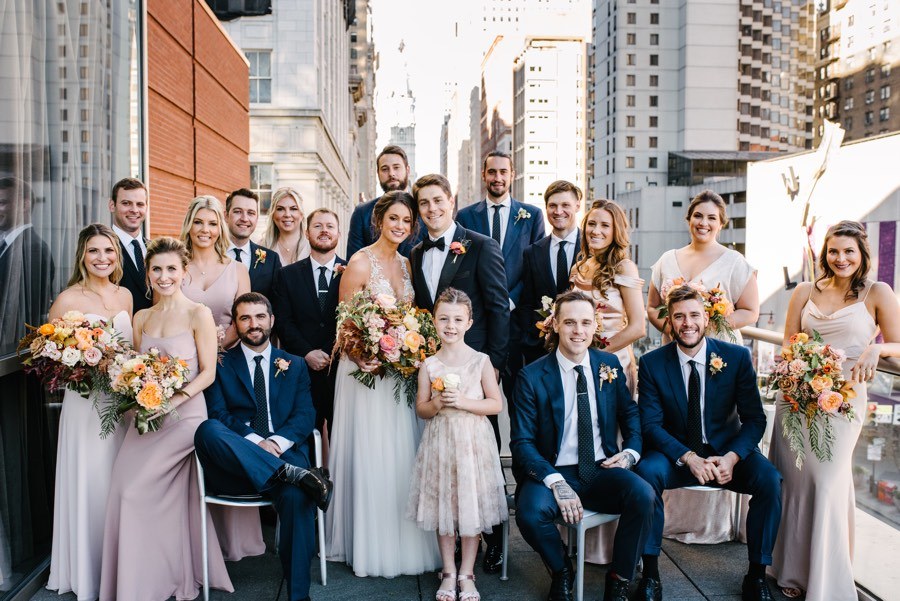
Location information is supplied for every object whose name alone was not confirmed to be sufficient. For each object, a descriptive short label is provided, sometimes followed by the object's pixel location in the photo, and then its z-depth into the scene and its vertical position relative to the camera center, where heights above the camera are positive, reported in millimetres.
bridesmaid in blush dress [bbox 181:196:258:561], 5745 +226
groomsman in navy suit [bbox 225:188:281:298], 6352 +430
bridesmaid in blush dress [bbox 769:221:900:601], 4590 -918
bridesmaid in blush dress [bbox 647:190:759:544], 5645 +82
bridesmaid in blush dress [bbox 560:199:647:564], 5508 +125
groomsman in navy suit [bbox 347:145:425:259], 6488 +975
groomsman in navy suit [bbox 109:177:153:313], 5817 +510
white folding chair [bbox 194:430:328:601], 4641 -1290
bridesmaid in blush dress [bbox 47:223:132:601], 4785 -1185
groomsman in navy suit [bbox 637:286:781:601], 4793 -763
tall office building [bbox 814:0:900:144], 78875 +25613
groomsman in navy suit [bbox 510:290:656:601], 4508 -954
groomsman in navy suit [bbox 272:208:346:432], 5898 -68
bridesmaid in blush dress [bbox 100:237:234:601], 4617 -1195
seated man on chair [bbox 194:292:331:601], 4520 -911
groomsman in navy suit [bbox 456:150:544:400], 6168 +646
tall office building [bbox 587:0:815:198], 95375 +27434
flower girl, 4625 -990
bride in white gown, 4992 -1104
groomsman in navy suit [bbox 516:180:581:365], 5863 +279
